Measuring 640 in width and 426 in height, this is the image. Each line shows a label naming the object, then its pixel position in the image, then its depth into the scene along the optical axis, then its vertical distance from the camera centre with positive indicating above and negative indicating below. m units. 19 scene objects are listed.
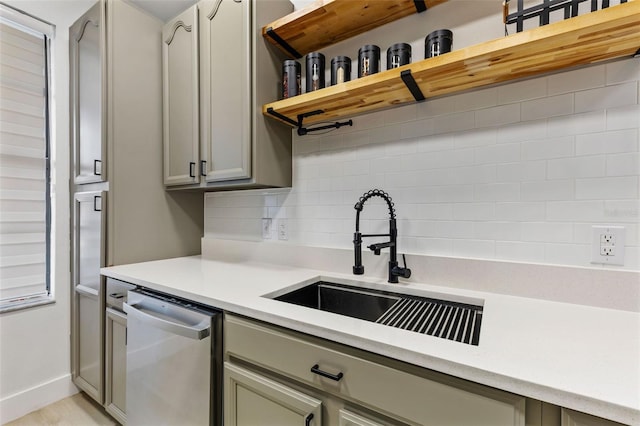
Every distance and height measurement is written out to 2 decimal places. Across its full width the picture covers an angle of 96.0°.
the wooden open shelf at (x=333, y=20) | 1.34 +0.97
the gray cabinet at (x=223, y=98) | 1.55 +0.66
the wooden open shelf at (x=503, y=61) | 0.85 +0.54
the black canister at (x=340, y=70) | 1.41 +0.70
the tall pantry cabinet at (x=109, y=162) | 1.71 +0.31
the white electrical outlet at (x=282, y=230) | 1.80 -0.12
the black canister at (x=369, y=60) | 1.34 +0.71
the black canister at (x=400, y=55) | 1.26 +0.69
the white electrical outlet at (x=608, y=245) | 1.00 -0.12
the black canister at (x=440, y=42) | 1.15 +0.68
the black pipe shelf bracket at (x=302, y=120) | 1.56 +0.51
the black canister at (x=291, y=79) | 1.57 +0.73
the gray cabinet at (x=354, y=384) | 0.65 -0.47
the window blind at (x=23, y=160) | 1.81 +0.33
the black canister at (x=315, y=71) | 1.50 +0.74
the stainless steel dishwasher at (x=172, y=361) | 1.13 -0.64
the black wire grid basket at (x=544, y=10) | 0.95 +0.69
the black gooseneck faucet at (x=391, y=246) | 1.27 -0.16
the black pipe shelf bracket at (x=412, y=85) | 1.13 +0.53
